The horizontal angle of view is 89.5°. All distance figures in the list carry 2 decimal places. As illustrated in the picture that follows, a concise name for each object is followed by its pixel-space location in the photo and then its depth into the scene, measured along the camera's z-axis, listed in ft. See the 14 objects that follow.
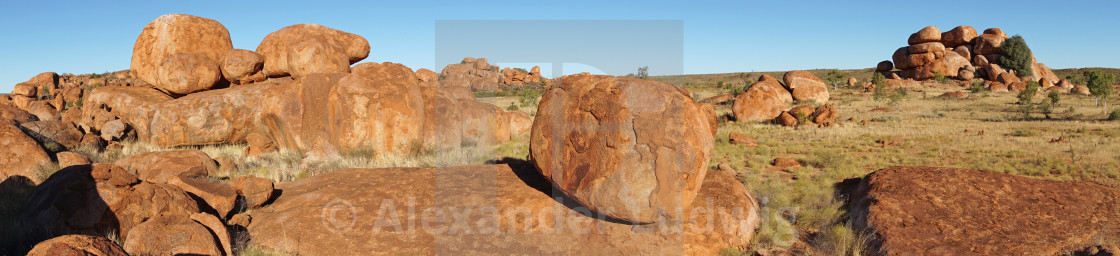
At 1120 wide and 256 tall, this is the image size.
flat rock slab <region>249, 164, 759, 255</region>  19.66
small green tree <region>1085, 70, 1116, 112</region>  80.84
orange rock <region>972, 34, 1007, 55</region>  157.69
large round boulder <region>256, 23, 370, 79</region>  45.44
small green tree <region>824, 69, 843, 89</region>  168.25
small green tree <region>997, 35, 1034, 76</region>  150.61
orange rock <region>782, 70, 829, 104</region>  92.53
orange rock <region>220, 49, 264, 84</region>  46.39
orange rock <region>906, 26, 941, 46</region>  158.30
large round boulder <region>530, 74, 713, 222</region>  19.16
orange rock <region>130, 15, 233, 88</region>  46.98
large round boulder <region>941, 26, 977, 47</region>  159.63
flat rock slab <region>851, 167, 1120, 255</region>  18.72
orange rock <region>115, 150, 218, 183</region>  27.35
